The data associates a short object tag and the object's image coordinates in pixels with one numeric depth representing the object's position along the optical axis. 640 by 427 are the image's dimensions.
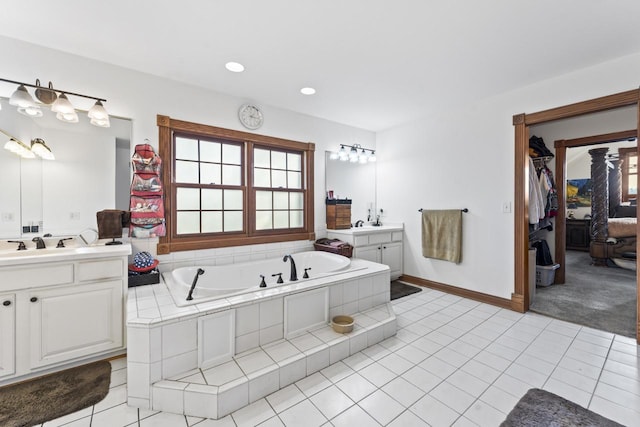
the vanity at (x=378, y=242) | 3.74
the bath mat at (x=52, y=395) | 1.57
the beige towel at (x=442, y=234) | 3.57
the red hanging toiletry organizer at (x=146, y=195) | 2.57
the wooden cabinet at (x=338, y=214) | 3.97
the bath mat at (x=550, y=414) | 1.51
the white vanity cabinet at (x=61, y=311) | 1.81
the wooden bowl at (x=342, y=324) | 2.25
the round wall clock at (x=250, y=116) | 3.26
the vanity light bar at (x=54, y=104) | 2.02
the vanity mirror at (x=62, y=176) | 2.14
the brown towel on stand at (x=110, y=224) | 2.43
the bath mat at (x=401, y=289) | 3.63
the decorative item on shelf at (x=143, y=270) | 2.38
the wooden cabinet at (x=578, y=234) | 6.44
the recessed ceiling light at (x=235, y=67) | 2.51
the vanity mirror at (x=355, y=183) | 4.23
